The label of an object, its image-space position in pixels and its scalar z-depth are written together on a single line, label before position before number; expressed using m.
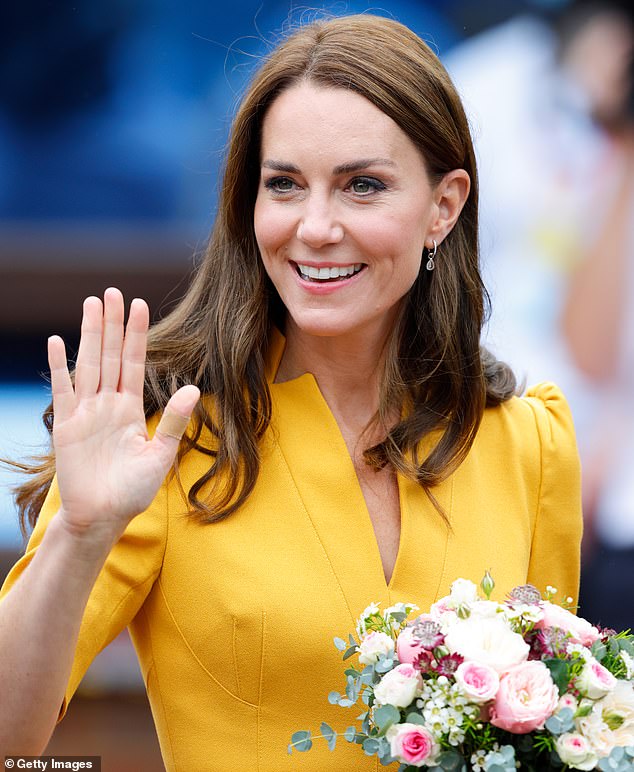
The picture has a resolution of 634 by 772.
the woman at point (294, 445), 6.05
